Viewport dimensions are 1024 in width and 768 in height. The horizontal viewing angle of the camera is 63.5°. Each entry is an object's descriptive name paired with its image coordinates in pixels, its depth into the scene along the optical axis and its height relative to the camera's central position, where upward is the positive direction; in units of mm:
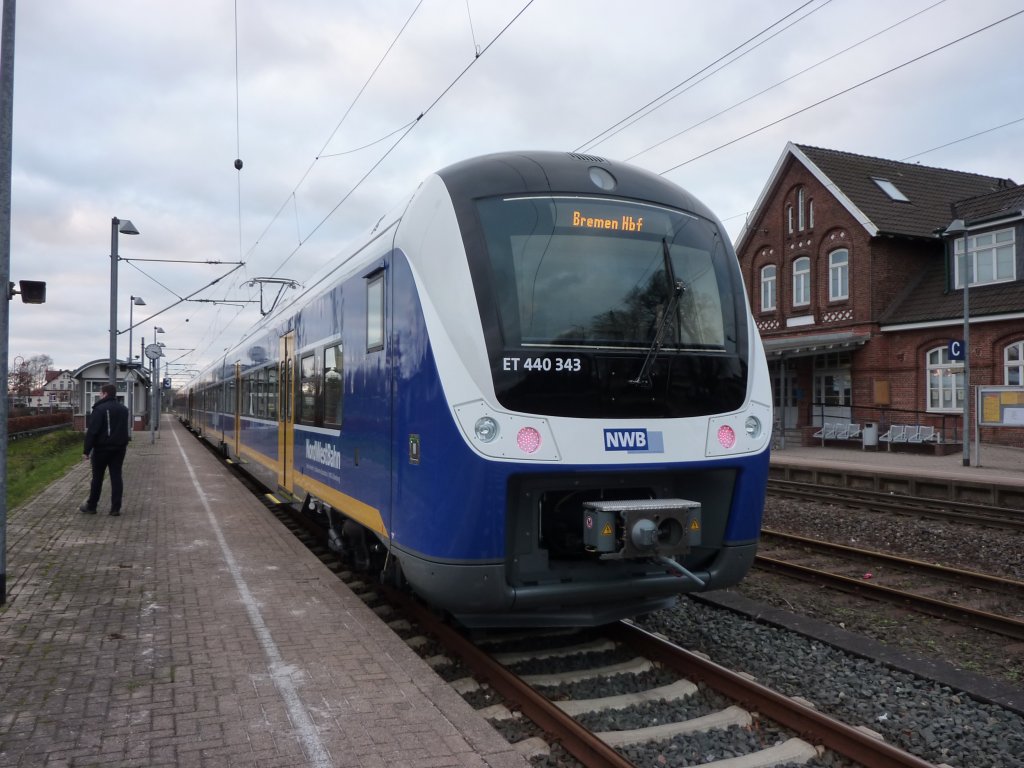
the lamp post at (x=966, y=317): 17750 +1909
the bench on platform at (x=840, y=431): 24859 -882
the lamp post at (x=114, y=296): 20953 +2730
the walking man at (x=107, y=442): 11023 -537
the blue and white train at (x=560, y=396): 4605 +36
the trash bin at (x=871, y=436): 23891 -967
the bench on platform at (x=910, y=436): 22812 -928
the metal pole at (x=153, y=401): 30811 +32
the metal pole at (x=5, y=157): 6281 +1854
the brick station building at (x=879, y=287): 23172 +3724
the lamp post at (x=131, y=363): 30078 +1517
